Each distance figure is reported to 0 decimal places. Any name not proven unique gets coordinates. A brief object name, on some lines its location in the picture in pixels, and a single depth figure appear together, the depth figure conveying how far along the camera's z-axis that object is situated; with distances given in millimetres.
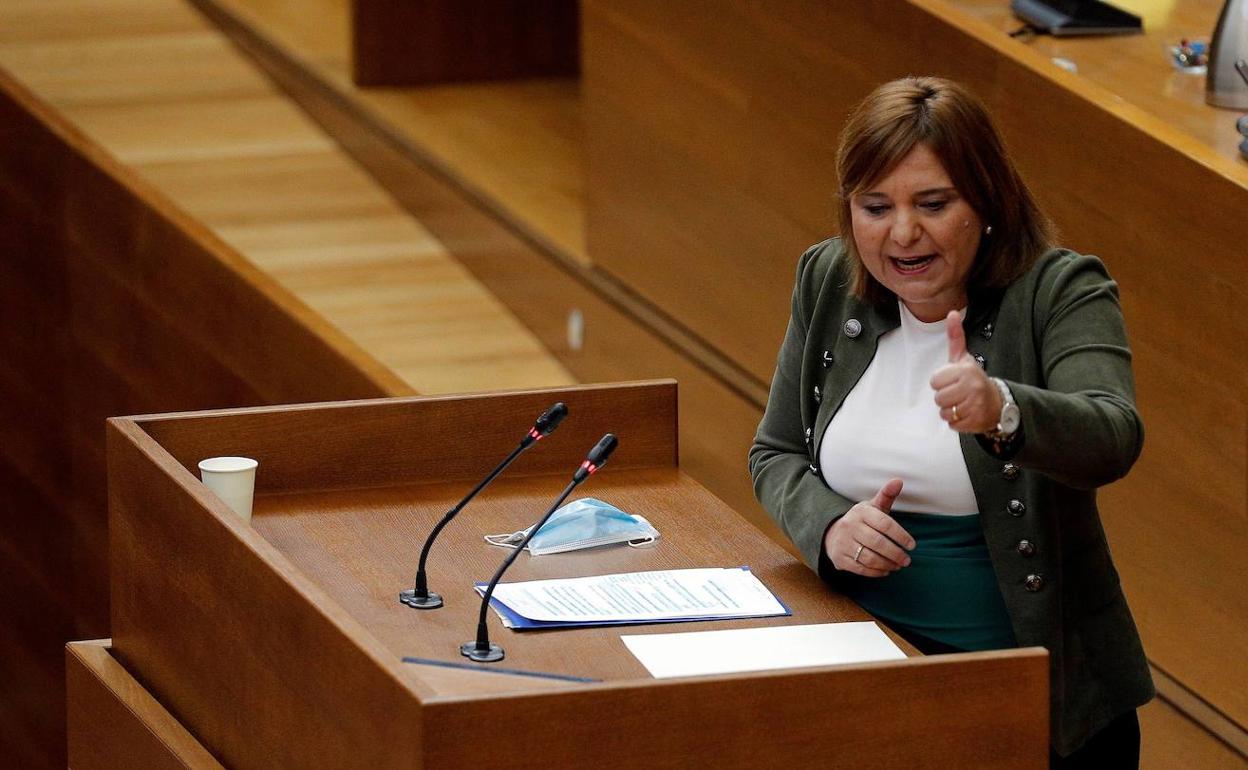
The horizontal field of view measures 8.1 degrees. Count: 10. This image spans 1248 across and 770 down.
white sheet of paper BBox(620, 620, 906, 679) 9502
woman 9522
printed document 9648
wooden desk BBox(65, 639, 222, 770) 9814
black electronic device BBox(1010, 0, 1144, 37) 11388
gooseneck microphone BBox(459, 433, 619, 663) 9495
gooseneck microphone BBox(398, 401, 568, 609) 9670
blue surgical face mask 9882
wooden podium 9210
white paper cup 9905
